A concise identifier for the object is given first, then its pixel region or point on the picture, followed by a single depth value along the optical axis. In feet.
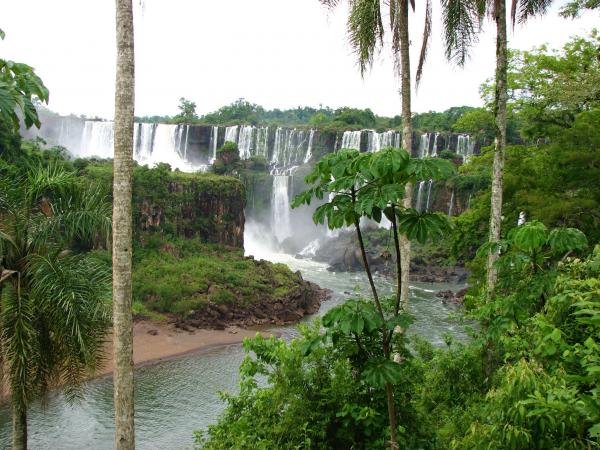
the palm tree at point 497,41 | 27.35
